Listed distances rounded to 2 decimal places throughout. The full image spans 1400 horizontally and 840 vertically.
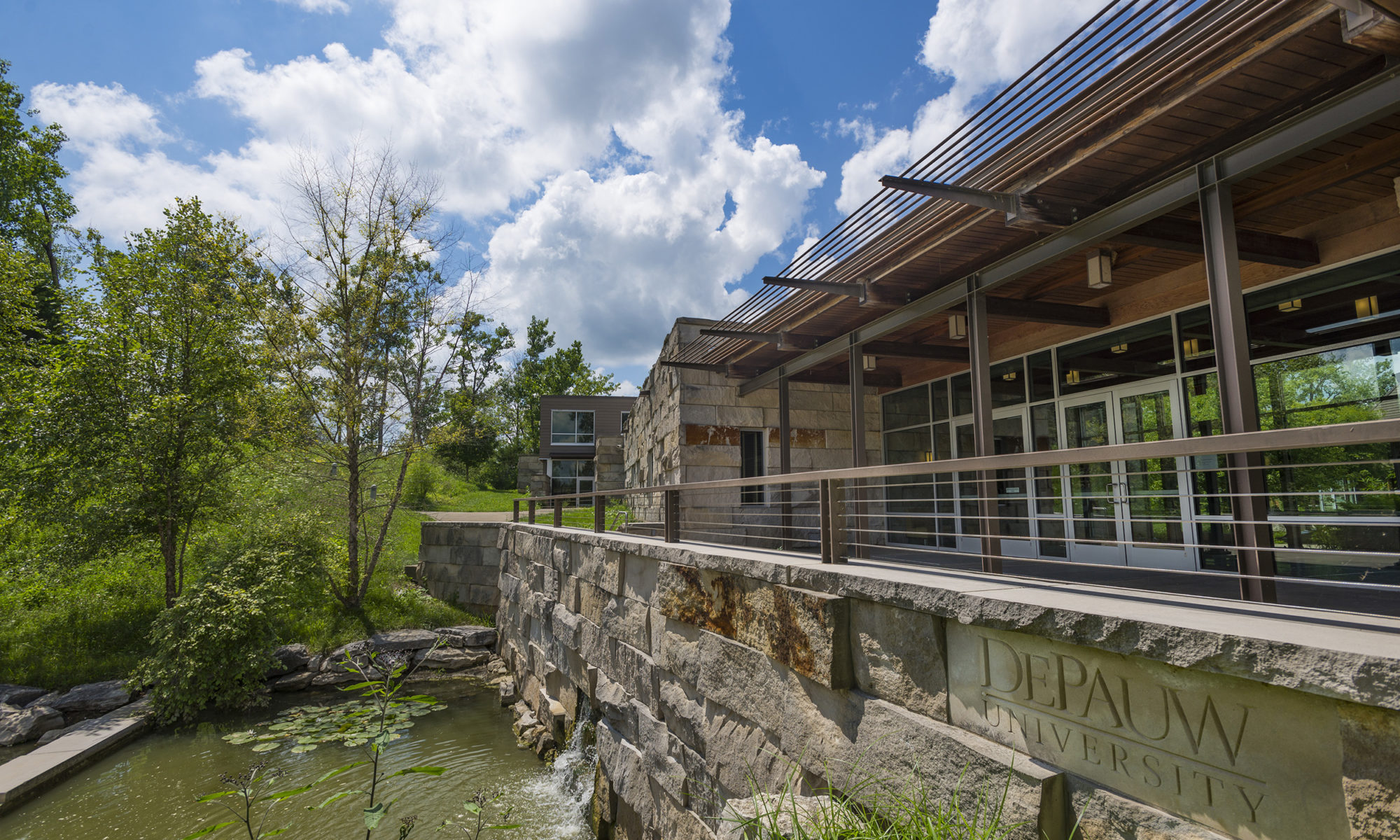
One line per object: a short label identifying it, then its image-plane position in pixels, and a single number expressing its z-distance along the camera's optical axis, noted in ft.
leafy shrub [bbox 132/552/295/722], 29.68
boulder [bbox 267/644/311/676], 35.37
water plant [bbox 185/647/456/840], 7.41
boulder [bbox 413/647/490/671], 38.96
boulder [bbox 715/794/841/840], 8.68
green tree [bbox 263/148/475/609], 42.75
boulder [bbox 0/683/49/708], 30.81
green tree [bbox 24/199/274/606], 34.30
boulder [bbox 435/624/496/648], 40.86
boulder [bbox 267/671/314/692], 34.78
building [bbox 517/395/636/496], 94.73
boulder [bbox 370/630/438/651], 38.55
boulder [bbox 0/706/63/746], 28.09
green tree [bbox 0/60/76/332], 63.05
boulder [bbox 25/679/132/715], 30.63
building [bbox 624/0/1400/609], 11.57
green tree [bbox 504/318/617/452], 134.62
